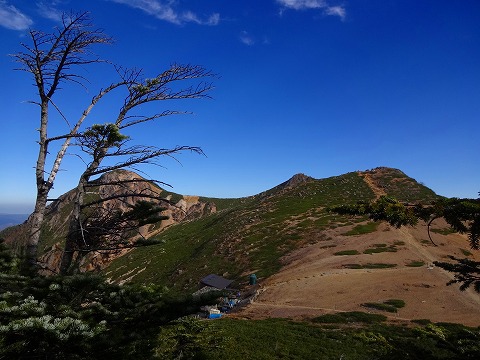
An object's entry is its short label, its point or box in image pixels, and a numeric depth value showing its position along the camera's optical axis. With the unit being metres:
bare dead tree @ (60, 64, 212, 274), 6.09
